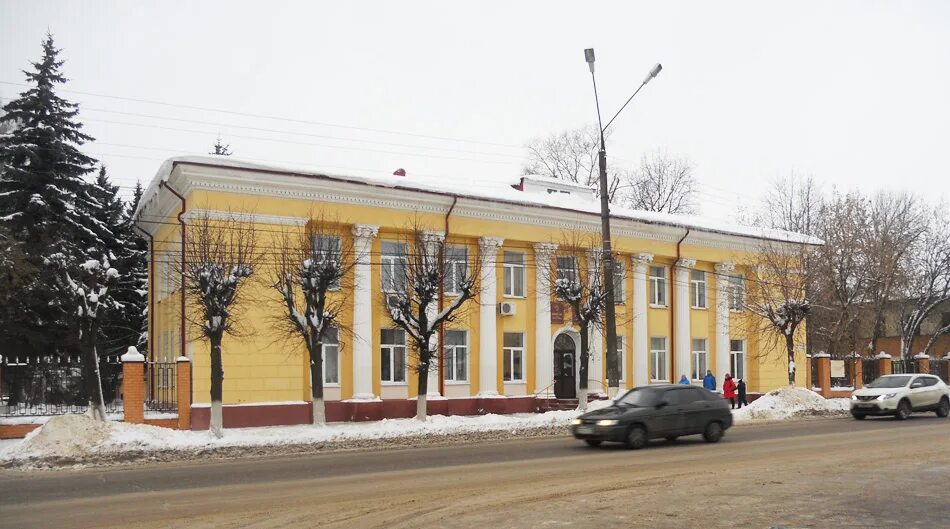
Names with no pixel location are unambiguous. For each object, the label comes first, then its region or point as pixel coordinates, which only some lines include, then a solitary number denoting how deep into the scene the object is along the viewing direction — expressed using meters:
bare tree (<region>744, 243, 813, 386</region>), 37.09
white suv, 29.09
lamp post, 25.48
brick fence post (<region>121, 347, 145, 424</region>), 23.72
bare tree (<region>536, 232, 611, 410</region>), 31.00
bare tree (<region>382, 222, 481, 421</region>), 27.42
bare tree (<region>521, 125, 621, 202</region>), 59.31
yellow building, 27.42
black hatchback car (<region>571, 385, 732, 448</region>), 19.36
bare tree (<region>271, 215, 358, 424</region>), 25.31
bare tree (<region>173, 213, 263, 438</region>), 23.36
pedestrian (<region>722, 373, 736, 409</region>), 35.03
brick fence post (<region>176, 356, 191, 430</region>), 25.39
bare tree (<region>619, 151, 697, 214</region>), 60.91
